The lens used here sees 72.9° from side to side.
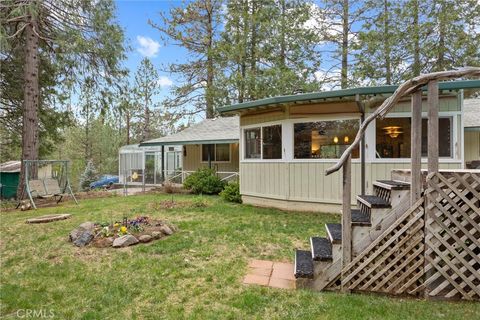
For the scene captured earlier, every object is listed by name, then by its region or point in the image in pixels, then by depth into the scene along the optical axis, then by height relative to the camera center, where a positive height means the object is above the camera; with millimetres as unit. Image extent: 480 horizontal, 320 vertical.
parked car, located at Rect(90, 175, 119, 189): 18131 -1498
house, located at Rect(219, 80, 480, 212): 6582 +285
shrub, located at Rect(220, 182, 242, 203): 9609 -1168
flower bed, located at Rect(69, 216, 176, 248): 4871 -1234
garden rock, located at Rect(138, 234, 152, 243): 4985 -1272
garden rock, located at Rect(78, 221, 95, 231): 5438 -1184
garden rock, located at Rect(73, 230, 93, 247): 4898 -1264
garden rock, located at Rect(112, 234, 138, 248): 4770 -1270
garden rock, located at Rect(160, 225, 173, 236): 5398 -1247
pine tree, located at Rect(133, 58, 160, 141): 24297 +5544
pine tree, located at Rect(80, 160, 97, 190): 17823 -1248
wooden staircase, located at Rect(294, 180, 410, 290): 3178 -893
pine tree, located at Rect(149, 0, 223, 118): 19250 +6621
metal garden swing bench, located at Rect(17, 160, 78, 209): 9047 -810
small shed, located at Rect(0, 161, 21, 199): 14859 -1142
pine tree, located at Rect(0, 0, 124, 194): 10180 +3771
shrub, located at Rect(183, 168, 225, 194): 11820 -1034
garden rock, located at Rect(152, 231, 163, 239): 5151 -1268
